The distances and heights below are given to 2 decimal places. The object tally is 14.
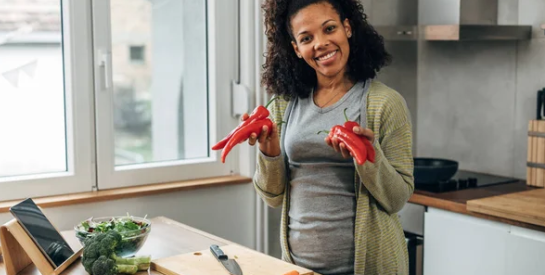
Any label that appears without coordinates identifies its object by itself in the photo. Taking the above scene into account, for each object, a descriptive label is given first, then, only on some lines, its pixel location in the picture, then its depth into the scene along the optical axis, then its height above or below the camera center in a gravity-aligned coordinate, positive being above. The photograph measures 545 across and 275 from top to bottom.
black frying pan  2.81 -0.33
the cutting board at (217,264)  1.78 -0.45
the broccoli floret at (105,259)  1.78 -0.43
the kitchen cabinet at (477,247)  2.38 -0.56
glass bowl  1.93 -0.39
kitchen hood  2.90 +0.28
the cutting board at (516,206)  2.34 -0.41
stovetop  2.81 -0.39
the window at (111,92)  2.58 -0.01
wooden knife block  2.80 -0.26
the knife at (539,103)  2.88 -0.06
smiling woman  1.87 -0.18
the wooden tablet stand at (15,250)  1.85 -0.42
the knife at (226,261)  1.77 -0.44
